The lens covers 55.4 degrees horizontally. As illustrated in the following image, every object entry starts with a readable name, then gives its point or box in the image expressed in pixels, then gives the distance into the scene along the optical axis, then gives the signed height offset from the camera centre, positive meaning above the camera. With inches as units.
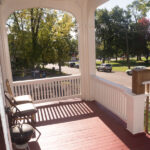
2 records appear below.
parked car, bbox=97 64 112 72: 563.5 -41.9
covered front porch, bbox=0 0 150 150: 93.1 -45.7
